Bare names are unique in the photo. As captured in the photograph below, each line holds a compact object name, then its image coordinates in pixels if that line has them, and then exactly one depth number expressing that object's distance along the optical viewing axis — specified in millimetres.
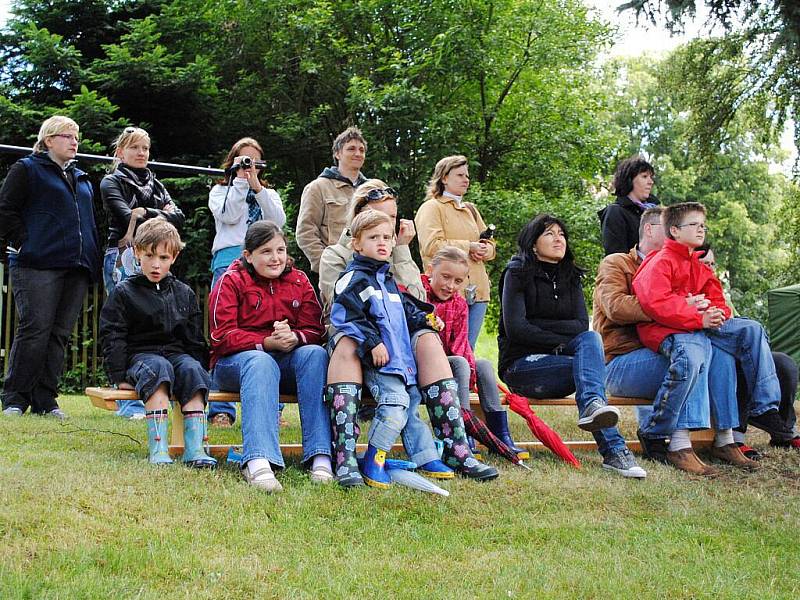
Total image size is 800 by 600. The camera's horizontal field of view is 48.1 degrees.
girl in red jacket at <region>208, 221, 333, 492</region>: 4059
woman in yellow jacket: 5934
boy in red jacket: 5062
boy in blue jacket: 4125
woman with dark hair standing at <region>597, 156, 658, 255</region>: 6180
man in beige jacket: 5773
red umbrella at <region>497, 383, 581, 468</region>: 4893
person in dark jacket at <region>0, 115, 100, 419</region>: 5828
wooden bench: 4219
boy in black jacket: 4195
